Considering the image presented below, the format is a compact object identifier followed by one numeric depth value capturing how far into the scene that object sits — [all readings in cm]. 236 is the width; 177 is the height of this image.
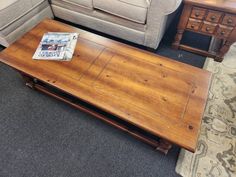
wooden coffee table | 89
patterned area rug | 108
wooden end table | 133
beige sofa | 143
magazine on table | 116
